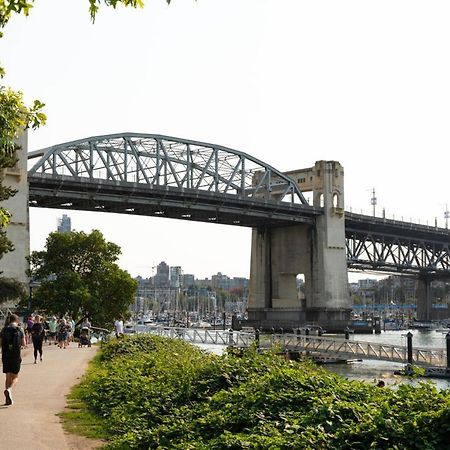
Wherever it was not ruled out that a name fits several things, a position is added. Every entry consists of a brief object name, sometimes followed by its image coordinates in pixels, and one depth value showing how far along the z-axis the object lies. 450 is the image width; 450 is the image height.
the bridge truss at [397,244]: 128.15
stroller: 44.56
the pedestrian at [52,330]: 46.26
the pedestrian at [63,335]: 41.94
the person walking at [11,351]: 17.50
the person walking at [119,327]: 46.71
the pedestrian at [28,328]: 39.21
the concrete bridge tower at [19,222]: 66.19
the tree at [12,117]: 11.36
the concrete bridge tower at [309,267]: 108.06
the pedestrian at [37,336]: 30.41
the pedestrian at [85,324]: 45.89
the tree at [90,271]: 64.81
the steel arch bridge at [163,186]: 84.88
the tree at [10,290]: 57.28
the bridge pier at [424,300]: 179.09
